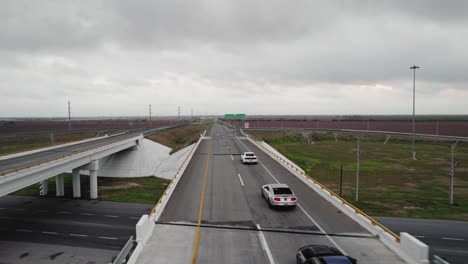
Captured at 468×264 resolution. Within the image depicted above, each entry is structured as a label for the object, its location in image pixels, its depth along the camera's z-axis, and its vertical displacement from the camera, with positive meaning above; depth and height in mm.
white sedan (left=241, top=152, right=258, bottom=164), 33500 -4884
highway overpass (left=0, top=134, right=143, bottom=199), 18891 -3888
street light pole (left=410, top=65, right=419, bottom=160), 41744 +7202
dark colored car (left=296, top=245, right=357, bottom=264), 9508 -5105
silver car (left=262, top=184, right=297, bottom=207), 17797 -5110
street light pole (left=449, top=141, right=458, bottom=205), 24578 -6514
